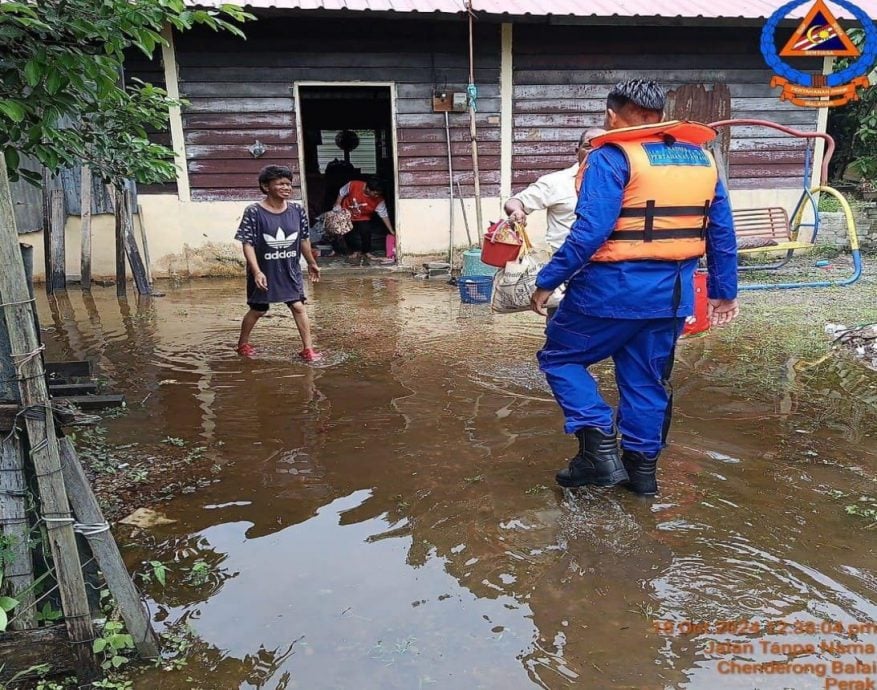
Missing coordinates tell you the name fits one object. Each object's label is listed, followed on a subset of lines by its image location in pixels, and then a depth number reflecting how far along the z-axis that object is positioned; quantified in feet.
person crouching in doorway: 35.91
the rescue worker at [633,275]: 9.24
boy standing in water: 17.42
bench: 28.96
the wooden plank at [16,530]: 6.84
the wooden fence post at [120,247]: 26.40
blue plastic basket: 24.97
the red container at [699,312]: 15.39
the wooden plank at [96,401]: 8.04
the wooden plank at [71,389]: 9.63
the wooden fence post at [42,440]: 6.50
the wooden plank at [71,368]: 12.78
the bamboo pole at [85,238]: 27.37
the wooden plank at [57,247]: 26.63
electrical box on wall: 31.27
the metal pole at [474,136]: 29.96
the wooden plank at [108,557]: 6.89
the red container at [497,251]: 12.56
